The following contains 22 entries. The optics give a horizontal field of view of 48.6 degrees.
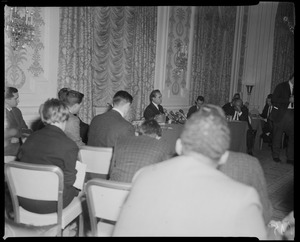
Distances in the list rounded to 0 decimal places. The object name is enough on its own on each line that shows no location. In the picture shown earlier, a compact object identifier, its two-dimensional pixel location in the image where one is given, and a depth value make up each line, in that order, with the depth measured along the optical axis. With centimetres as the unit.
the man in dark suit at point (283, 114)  559
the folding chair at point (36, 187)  213
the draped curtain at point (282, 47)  1073
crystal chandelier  487
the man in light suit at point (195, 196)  110
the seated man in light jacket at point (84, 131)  506
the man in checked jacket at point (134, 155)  232
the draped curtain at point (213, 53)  891
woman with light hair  235
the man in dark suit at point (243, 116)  659
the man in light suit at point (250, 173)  179
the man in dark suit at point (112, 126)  333
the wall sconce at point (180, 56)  829
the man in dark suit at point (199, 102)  766
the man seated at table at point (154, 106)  611
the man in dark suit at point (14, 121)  396
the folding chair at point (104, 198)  185
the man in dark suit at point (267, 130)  736
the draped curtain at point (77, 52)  571
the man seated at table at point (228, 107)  715
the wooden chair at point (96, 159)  278
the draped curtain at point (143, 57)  705
